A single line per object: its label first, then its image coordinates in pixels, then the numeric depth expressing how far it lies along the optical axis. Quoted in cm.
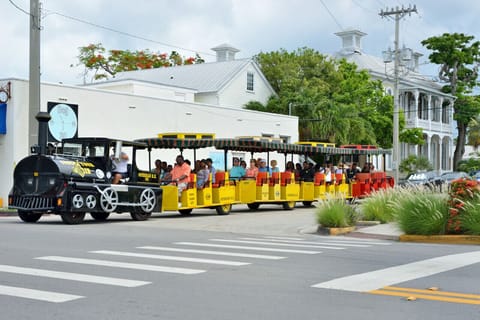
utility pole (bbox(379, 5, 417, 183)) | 3953
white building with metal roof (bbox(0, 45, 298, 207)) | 2783
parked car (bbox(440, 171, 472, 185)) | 4207
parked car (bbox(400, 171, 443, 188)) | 4087
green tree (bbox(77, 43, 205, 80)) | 6306
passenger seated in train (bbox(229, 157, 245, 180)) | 2589
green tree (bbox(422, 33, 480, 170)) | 6456
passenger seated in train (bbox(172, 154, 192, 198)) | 2195
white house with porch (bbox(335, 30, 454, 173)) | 6031
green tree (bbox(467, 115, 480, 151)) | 7199
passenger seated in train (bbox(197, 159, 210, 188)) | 2283
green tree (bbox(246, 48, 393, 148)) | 4669
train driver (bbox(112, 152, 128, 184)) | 1939
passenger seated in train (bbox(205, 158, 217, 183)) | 2323
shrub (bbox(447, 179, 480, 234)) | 1573
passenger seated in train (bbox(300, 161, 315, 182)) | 2880
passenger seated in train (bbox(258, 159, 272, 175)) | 2608
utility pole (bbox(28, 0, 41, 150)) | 2573
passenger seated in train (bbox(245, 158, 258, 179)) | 2585
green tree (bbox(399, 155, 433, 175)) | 5344
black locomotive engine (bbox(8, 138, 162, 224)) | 1777
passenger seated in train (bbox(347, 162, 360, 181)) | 3231
